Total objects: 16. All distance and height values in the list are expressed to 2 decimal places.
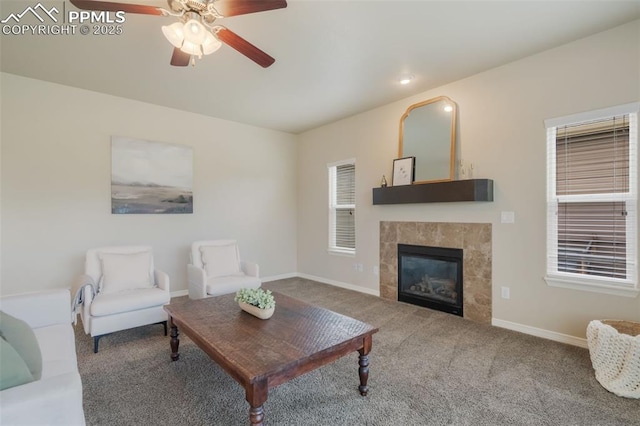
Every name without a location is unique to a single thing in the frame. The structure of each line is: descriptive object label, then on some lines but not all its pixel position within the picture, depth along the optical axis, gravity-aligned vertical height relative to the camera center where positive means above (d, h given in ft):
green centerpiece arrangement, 7.26 -2.25
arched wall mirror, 11.95 +3.04
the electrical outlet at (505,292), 10.57 -2.86
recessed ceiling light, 11.28 +5.02
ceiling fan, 5.74 +3.86
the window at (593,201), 8.39 +0.30
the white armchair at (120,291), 8.78 -2.62
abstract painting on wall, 13.11 +1.56
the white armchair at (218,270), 11.09 -2.42
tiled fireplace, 11.06 -1.38
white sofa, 3.50 -2.34
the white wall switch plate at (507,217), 10.41 -0.22
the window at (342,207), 16.21 +0.21
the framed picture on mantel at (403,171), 12.93 +1.74
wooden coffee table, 5.09 -2.63
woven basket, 6.60 -3.38
